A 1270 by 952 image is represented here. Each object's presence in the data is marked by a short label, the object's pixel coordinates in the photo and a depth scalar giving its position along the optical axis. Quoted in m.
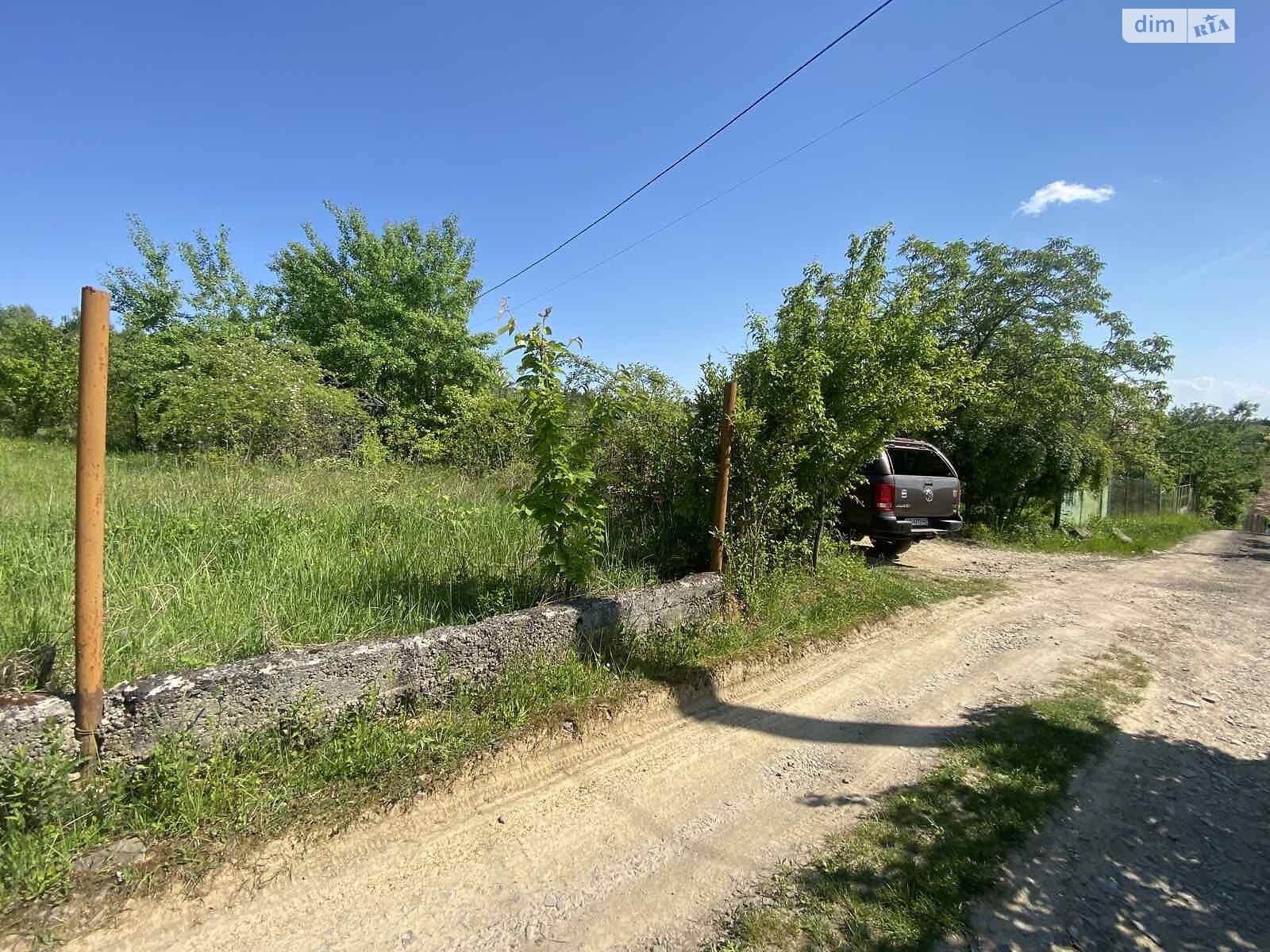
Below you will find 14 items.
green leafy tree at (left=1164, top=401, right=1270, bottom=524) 27.53
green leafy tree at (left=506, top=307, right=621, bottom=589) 3.69
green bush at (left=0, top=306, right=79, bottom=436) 17.58
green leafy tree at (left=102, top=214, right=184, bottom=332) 15.71
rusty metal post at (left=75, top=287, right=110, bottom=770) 2.14
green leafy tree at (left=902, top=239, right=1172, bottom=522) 12.37
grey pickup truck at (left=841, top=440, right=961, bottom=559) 6.93
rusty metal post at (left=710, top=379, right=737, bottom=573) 4.60
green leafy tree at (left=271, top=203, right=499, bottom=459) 15.30
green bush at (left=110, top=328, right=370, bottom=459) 8.45
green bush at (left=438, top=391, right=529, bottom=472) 8.62
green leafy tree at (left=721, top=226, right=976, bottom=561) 4.91
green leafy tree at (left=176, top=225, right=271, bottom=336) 16.16
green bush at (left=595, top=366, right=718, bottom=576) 5.02
